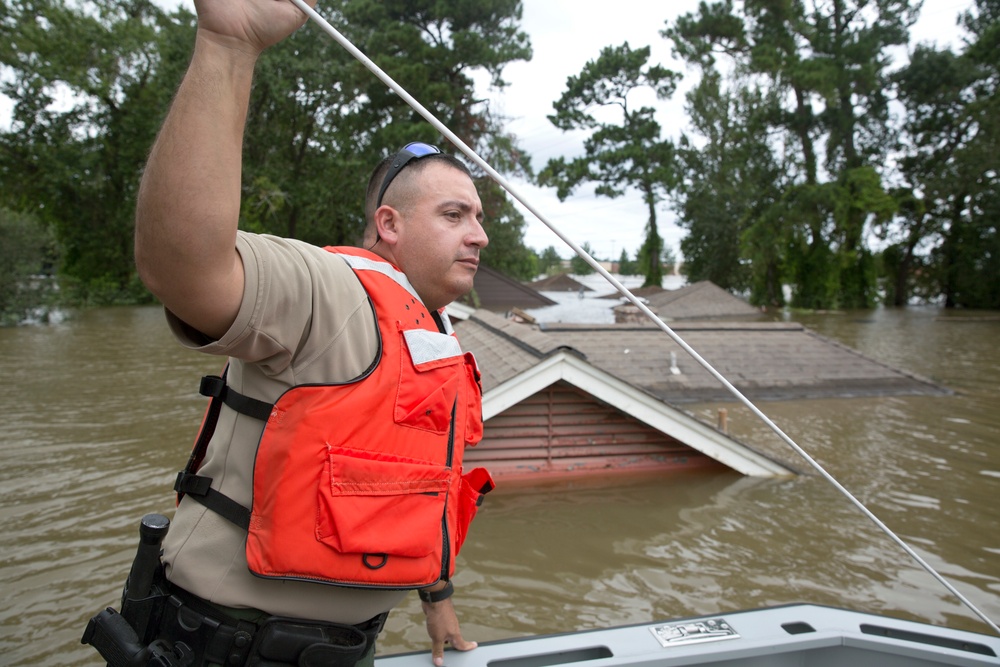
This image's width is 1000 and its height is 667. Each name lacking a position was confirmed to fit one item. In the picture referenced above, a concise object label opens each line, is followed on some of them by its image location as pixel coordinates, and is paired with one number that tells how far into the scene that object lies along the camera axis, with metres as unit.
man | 1.09
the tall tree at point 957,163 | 31.27
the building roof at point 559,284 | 58.16
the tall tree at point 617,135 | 35.28
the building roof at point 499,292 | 31.25
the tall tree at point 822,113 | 31.05
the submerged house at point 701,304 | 29.39
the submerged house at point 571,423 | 6.30
